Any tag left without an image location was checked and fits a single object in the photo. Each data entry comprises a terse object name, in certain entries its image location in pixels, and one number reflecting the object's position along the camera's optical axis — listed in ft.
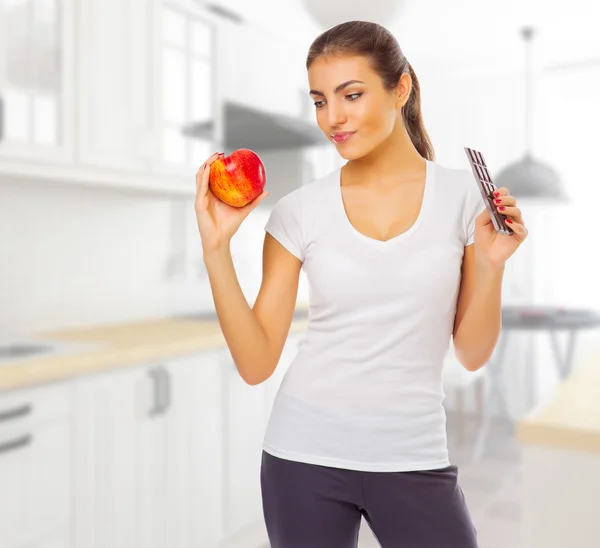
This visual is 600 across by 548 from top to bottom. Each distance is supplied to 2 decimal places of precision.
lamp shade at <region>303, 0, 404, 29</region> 6.75
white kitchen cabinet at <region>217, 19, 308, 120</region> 11.73
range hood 9.36
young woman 2.77
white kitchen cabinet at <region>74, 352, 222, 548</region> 6.26
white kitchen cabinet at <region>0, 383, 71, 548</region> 5.41
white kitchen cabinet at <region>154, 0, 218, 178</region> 8.48
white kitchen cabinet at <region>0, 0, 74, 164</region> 6.57
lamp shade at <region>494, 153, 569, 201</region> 12.51
